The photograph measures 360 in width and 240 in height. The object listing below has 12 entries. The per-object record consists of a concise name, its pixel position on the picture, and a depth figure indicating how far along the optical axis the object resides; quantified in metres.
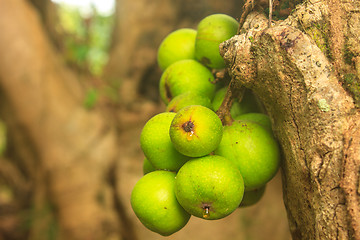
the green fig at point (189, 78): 0.39
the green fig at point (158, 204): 0.35
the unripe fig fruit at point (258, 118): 0.38
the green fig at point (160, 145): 0.36
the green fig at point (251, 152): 0.36
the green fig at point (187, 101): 0.37
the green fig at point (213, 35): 0.38
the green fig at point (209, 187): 0.34
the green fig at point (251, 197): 0.39
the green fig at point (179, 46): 0.41
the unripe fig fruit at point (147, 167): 0.38
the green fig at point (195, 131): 0.35
